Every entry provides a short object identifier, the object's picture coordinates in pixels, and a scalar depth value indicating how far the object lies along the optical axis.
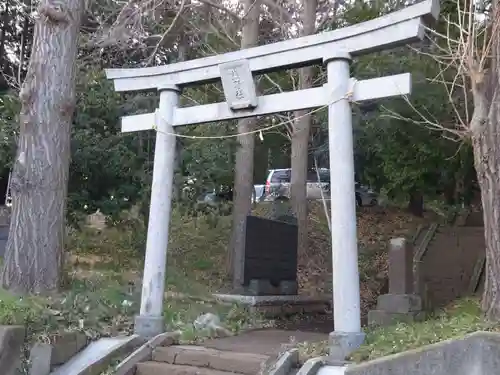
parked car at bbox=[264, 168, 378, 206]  21.69
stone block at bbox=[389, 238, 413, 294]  9.15
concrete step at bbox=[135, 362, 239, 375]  6.23
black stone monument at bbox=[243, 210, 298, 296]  10.26
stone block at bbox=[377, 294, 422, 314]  8.76
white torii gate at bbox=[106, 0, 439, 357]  6.18
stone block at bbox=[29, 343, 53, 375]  6.36
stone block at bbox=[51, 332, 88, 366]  6.55
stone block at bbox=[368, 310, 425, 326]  8.44
